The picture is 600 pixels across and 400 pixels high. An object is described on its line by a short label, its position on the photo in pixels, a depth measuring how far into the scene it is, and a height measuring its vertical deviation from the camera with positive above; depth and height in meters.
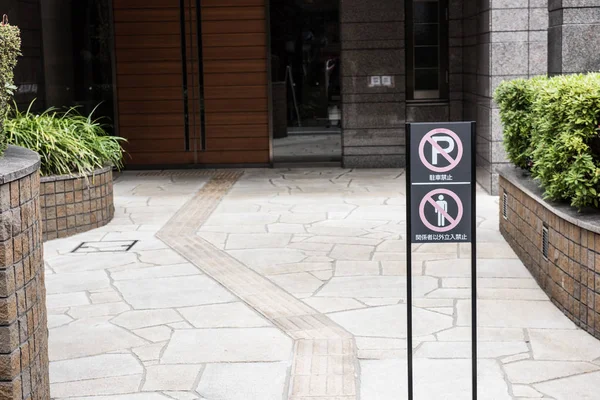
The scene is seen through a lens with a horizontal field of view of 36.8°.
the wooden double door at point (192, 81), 14.98 +0.22
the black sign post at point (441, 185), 4.25 -0.45
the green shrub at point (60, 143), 9.51 -0.50
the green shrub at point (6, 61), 4.50 +0.19
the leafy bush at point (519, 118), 8.45 -0.29
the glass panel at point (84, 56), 14.69 +0.67
